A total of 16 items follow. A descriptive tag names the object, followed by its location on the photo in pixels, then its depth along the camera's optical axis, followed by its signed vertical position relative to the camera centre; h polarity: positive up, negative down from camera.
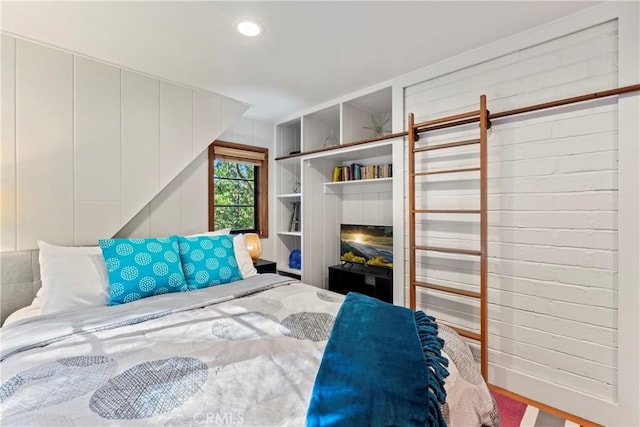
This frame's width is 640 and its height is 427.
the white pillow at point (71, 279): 1.63 -0.39
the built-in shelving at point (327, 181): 3.15 +0.38
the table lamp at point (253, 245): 3.09 -0.35
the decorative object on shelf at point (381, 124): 3.25 +1.02
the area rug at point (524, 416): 1.75 -1.27
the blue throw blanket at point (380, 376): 0.80 -0.51
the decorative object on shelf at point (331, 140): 3.74 +0.93
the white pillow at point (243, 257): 2.29 -0.36
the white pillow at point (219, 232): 2.45 -0.18
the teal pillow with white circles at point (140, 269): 1.72 -0.35
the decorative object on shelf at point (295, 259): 3.74 -0.61
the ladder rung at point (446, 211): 2.07 +0.01
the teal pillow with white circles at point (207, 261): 2.00 -0.35
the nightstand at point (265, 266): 3.07 -0.58
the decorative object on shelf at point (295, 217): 3.99 -0.07
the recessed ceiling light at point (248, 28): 1.82 +1.18
